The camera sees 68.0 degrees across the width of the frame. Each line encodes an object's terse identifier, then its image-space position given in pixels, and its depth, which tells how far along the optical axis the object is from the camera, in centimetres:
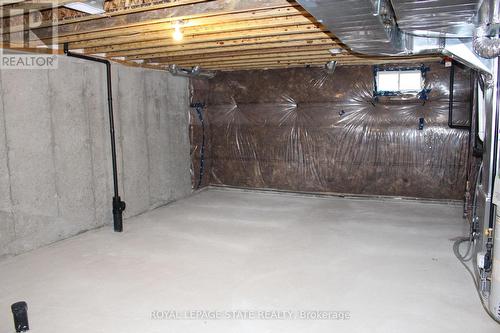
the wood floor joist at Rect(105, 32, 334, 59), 342
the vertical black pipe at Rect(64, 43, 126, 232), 427
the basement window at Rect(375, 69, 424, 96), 524
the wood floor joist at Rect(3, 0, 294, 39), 253
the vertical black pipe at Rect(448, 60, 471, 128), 481
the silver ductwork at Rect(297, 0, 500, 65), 188
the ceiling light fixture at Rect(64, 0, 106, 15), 245
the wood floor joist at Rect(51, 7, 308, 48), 272
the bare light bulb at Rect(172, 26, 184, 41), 297
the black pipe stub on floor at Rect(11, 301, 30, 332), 216
